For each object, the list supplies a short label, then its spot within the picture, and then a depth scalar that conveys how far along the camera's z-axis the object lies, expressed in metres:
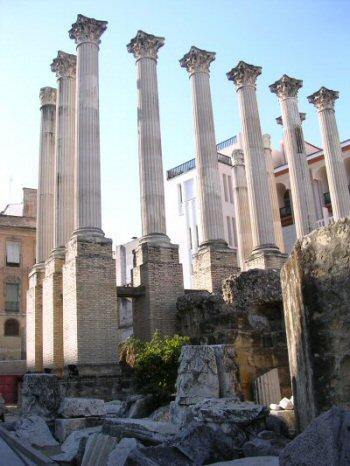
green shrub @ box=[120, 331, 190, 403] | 14.21
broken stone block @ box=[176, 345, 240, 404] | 10.02
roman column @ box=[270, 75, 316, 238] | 27.75
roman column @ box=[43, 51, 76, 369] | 22.05
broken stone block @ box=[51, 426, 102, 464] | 8.77
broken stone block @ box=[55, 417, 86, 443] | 12.11
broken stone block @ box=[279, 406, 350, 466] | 3.71
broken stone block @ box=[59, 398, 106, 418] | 12.83
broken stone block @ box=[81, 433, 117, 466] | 7.69
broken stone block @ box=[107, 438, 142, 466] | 6.75
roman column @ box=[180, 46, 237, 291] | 23.31
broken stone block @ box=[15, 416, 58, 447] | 11.45
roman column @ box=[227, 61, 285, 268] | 25.28
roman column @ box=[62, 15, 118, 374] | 19.42
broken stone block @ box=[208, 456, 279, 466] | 5.84
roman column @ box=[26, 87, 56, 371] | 24.33
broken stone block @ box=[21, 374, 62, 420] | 13.13
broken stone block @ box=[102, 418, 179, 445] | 7.93
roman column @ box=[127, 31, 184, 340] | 21.33
